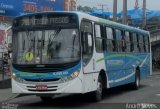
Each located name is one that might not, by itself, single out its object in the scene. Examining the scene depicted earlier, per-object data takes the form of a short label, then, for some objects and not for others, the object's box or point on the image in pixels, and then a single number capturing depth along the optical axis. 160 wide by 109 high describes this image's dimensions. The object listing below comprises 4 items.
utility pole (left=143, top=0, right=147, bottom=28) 48.19
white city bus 15.79
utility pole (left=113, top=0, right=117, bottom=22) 37.19
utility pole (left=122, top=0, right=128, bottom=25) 37.91
